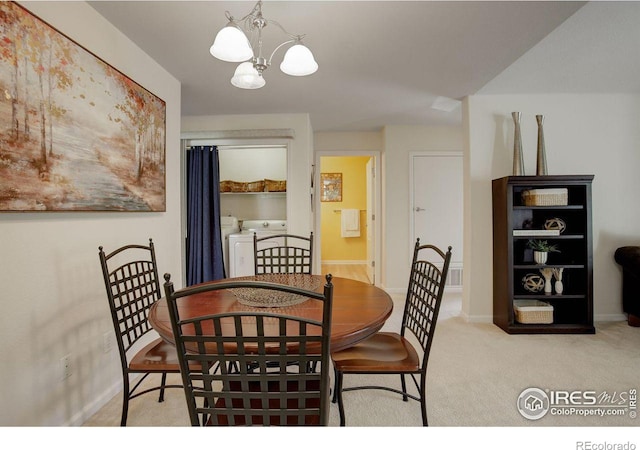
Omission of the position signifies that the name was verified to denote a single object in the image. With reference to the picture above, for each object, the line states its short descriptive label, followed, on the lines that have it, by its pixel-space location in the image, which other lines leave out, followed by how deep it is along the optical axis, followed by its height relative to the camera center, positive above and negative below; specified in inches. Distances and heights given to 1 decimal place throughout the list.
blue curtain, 146.3 +2.5
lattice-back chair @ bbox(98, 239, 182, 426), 57.7 -25.4
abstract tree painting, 52.0 +19.5
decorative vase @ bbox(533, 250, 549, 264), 116.0 -13.7
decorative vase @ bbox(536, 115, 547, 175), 117.4 +22.7
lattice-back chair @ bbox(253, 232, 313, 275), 149.9 -11.1
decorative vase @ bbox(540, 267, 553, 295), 117.6 -21.7
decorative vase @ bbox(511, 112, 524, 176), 118.0 +24.2
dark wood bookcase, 114.3 -12.3
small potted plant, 116.0 -11.1
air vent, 178.1 -31.9
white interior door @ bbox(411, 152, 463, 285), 175.2 +11.8
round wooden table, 45.4 -14.9
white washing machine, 155.6 -4.5
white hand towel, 267.6 -0.7
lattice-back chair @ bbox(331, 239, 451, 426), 58.0 -26.2
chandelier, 53.9 +30.3
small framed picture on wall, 271.4 +29.3
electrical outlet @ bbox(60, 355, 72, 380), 63.4 -28.8
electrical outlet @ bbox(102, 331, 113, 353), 74.9 -28.3
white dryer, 156.0 -15.7
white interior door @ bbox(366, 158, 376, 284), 190.4 +1.8
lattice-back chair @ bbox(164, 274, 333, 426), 31.9 -15.6
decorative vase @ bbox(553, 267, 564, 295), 116.6 -22.5
